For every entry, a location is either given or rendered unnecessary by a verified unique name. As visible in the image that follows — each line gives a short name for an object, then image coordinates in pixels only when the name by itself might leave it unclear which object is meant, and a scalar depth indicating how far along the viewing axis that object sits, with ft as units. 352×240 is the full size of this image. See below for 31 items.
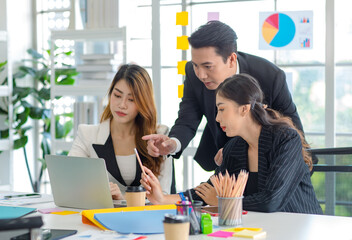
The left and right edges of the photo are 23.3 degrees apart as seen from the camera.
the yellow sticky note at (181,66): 17.52
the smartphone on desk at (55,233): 8.92
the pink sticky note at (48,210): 11.42
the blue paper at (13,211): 10.77
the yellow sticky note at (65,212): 11.31
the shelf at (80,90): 17.29
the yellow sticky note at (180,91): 17.62
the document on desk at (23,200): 11.85
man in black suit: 12.70
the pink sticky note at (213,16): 17.40
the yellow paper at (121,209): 10.14
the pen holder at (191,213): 9.06
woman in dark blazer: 11.21
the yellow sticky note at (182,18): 17.56
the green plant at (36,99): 18.75
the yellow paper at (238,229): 9.16
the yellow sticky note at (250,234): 8.65
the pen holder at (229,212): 9.70
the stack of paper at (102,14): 17.37
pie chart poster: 16.51
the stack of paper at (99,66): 17.24
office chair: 12.24
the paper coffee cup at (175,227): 7.92
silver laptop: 11.27
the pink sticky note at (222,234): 8.93
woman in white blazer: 13.00
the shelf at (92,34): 17.18
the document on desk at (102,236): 8.88
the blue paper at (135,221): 9.24
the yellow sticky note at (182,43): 17.48
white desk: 8.92
